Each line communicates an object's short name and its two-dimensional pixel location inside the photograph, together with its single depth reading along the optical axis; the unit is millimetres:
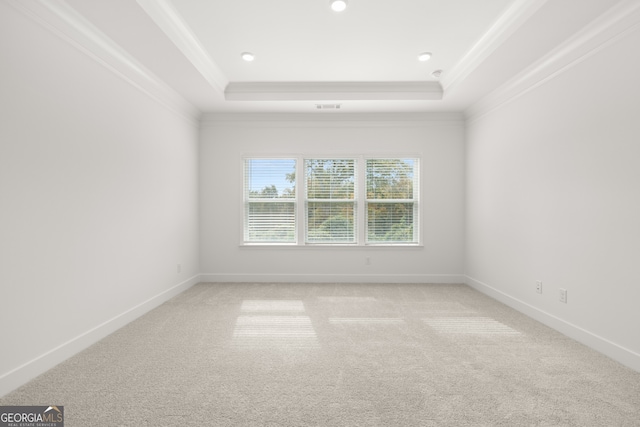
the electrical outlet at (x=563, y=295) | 3197
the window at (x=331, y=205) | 5504
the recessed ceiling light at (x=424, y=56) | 3703
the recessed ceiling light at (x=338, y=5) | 2760
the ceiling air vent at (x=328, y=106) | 4844
